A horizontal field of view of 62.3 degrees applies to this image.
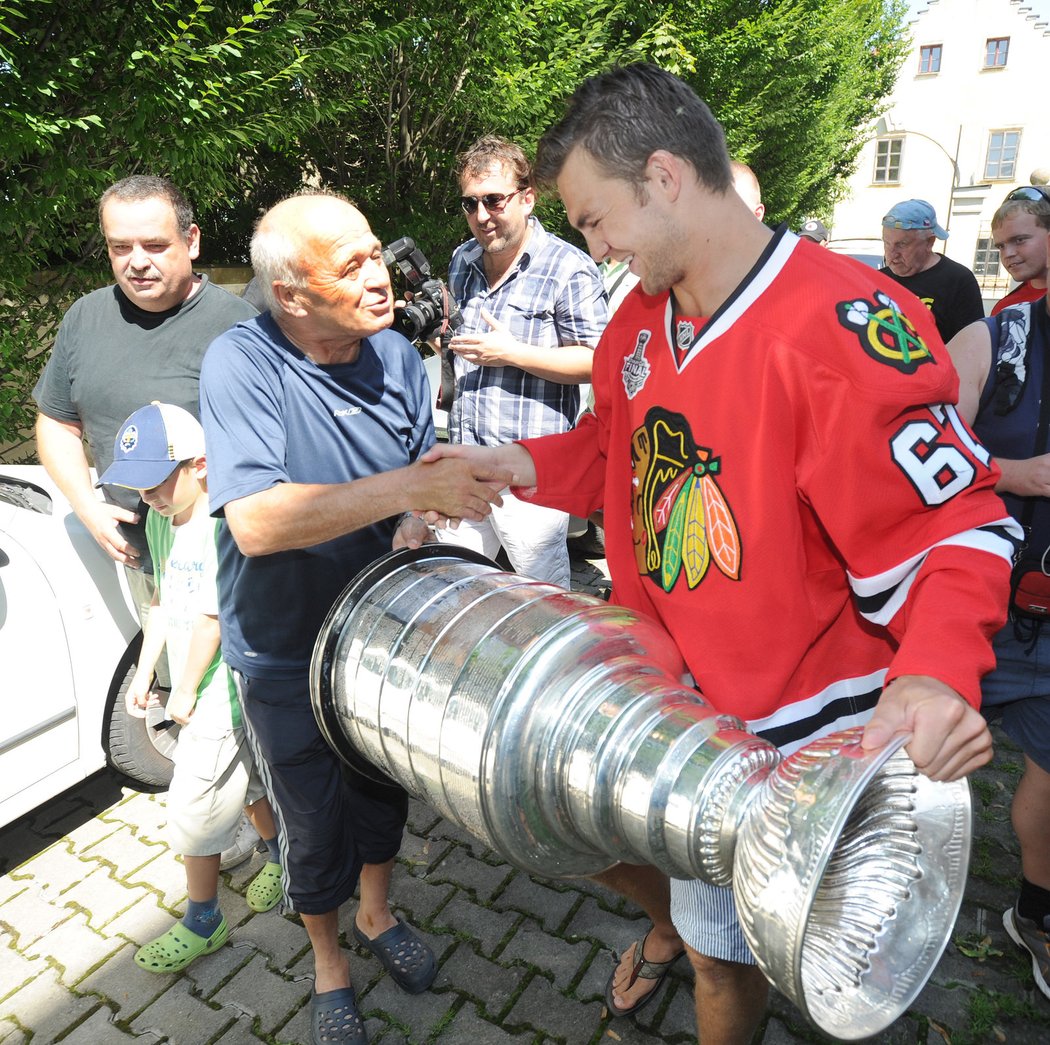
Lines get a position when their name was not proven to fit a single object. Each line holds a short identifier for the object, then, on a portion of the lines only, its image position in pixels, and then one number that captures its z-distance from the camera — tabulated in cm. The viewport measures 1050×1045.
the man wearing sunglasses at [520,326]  339
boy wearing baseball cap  231
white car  272
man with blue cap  504
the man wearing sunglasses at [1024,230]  396
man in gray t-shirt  273
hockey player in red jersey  131
